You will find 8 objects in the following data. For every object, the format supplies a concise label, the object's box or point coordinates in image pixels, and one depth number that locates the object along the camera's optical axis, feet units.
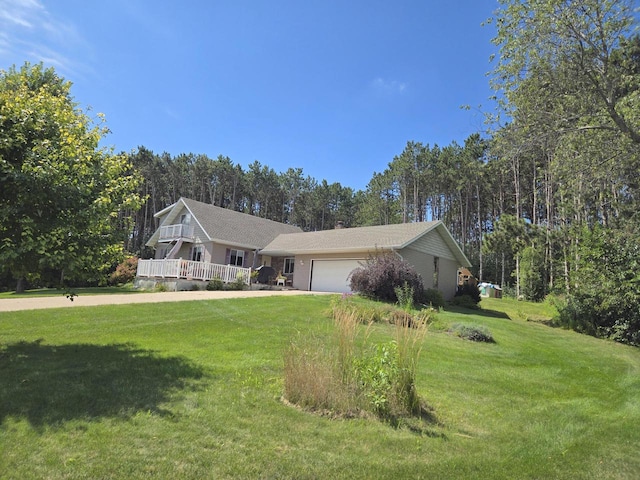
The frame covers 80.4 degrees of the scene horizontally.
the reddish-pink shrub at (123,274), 85.66
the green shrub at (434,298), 59.31
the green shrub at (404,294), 48.92
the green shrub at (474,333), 34.37
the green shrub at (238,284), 70.03
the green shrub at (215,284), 67.14
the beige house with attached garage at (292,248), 67.56
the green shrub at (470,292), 70.69
